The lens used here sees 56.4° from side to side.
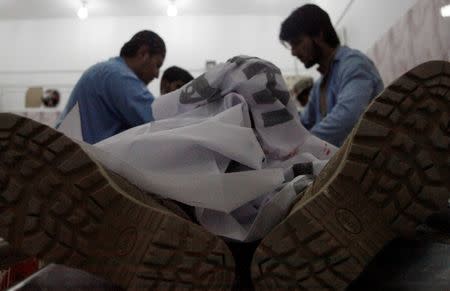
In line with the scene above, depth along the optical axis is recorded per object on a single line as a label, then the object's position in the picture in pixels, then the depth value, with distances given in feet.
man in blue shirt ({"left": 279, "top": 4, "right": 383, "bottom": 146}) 3.28
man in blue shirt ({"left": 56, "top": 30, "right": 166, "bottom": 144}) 3.73
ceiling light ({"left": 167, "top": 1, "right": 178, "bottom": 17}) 8.55
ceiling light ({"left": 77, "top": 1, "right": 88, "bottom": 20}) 8.71
